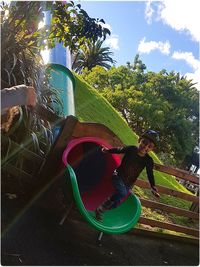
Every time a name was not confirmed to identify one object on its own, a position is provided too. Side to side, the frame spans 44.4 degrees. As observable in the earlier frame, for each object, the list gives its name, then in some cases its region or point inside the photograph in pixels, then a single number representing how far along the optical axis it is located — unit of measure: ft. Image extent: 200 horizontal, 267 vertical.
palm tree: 99.95
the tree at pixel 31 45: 9.90
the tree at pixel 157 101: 68.40
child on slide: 11.28
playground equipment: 10.38
